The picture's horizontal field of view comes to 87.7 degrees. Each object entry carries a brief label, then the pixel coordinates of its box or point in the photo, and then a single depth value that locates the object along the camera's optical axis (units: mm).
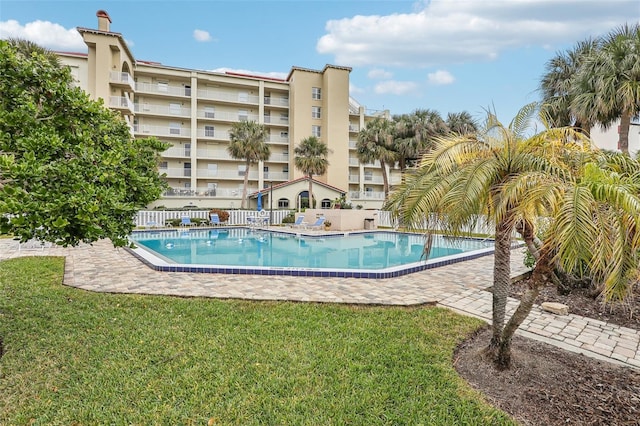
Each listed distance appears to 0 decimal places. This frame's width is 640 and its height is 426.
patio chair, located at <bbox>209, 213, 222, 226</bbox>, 24266
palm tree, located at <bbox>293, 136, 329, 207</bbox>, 29031
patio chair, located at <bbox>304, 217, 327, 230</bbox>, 21281
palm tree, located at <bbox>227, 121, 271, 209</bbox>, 29688
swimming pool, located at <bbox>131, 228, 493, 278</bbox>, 8461
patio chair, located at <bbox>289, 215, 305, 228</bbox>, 23181
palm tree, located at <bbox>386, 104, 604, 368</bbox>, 3266
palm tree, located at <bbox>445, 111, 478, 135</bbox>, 27144
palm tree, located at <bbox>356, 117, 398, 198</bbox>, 28859
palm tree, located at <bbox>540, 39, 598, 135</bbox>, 17028
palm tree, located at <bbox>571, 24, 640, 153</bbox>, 13234
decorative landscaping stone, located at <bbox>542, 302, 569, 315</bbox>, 5676
